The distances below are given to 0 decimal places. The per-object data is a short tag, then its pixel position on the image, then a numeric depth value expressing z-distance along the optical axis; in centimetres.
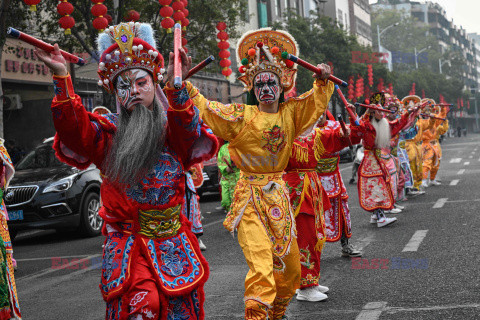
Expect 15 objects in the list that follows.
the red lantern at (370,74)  4292
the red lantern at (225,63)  1477
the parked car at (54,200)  1141
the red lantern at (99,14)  1184
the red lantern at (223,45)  1596
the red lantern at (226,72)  1268
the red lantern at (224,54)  1454
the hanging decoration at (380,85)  4565
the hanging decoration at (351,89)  3976
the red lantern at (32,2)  1041
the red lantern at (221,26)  1705
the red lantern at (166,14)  1305
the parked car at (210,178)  1719
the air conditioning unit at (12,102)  2123
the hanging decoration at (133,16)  1460
